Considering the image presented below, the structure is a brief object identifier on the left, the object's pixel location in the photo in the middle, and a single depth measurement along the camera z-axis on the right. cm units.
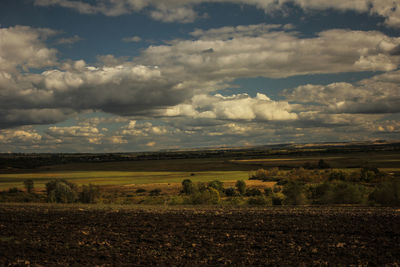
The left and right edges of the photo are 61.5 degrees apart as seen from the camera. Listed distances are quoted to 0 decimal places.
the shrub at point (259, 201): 4431
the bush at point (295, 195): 4231
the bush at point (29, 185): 6929
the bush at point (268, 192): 5926
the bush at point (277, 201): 4306
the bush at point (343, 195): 3975
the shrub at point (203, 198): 4506
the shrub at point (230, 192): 6320
